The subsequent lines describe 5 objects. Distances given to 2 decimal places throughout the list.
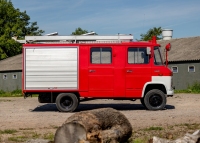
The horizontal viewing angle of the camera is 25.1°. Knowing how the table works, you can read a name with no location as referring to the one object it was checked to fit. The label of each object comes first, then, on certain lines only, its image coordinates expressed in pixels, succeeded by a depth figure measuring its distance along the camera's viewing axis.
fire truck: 16.97
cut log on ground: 8.58
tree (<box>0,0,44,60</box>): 55.28
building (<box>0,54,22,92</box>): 44.34
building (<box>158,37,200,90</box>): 35.57
